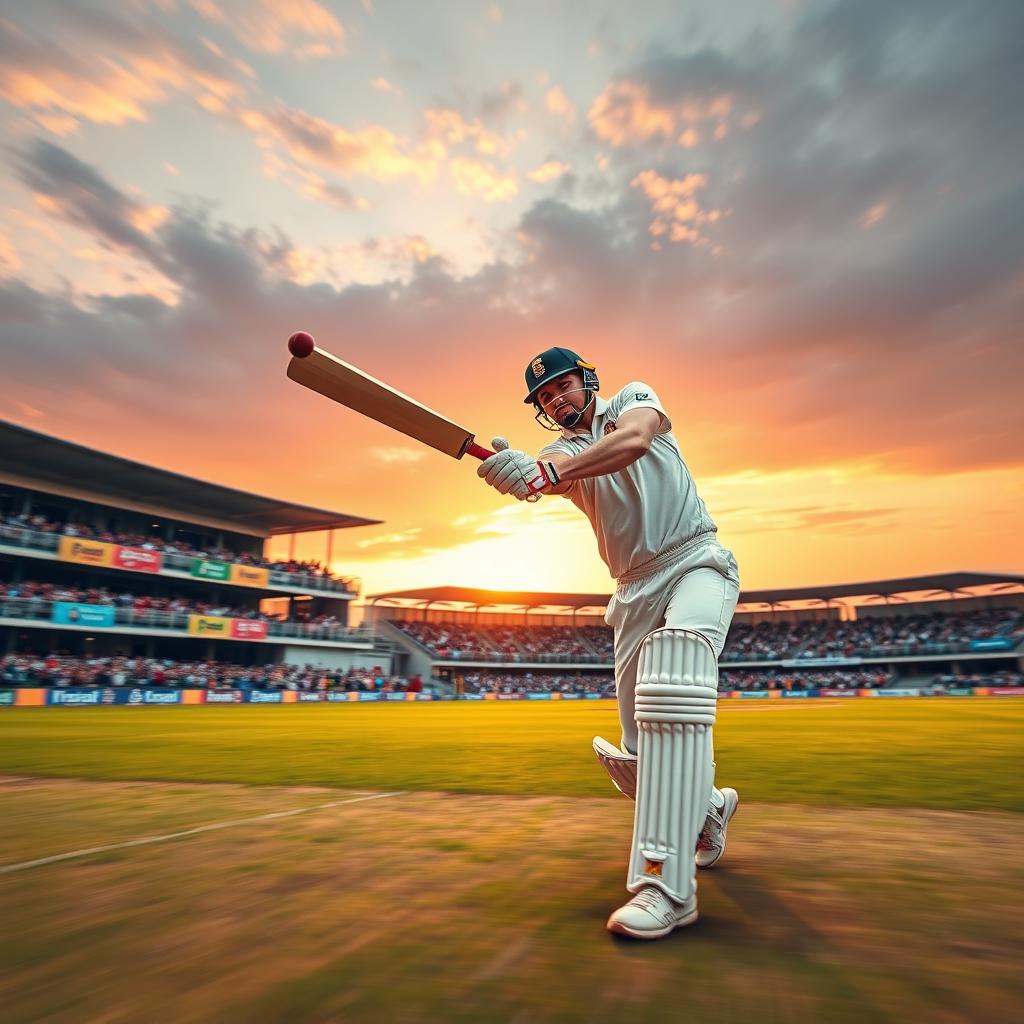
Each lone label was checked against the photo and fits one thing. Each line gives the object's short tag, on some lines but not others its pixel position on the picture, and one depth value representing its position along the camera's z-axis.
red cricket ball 3.12
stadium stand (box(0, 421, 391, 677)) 34.28
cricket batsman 2.61
